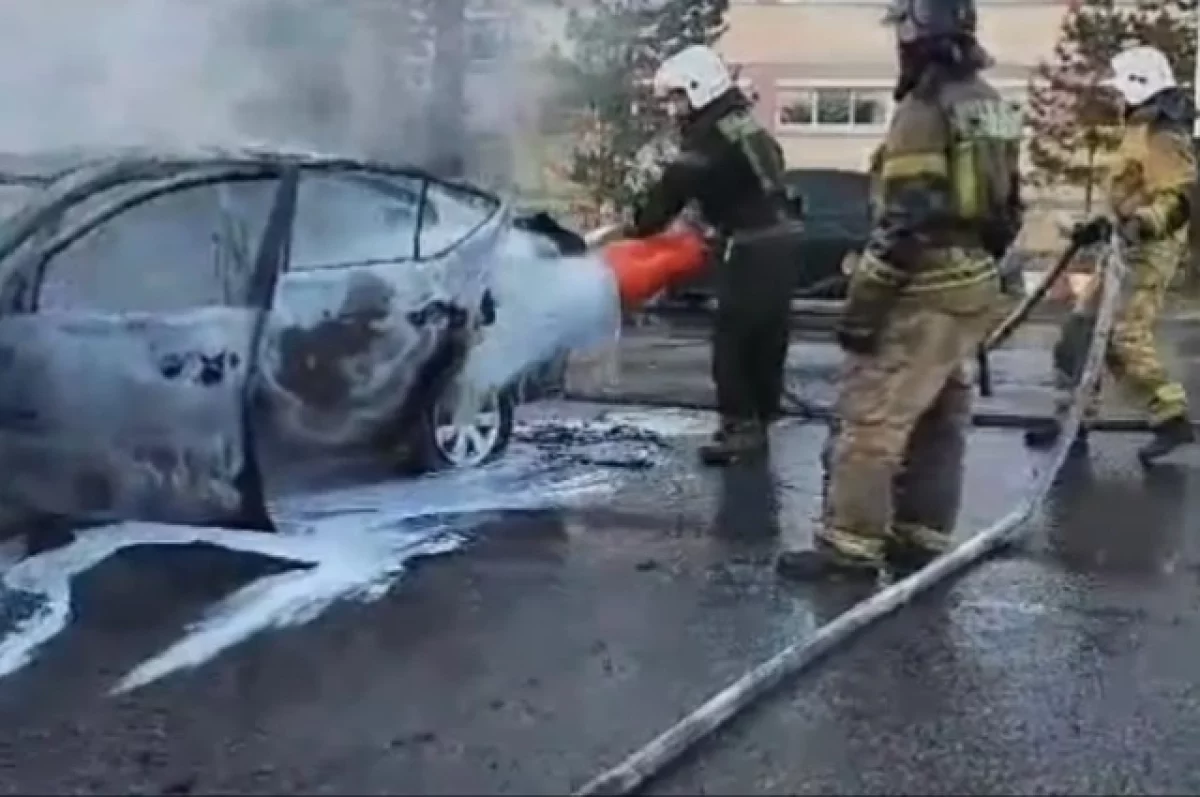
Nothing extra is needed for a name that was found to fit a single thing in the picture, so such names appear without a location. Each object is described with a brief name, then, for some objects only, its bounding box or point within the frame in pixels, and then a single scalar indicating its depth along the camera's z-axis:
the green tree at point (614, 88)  13.55
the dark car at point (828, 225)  21.12
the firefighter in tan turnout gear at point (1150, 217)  9.97
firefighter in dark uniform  9.95
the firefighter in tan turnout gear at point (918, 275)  7.23
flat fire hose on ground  5.09
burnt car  7.24
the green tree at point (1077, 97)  25.22
